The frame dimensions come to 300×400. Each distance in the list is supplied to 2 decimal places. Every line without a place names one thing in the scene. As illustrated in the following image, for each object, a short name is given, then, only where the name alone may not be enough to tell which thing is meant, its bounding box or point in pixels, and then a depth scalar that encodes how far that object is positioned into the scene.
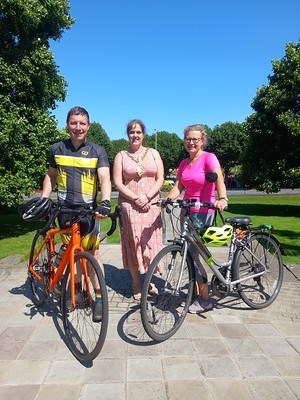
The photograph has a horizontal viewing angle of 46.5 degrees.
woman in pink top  3.78
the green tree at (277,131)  15.35
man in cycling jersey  3.49
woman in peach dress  4.01
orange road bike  2.94
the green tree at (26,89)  9.38
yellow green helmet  3.72
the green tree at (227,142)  50.03
